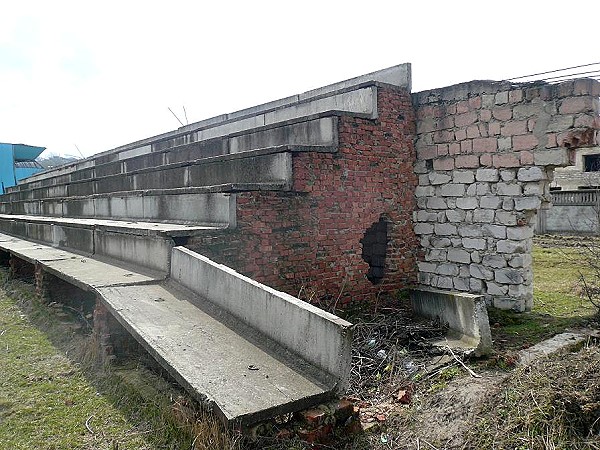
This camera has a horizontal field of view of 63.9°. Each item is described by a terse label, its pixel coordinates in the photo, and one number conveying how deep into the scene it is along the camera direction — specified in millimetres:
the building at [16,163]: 29619
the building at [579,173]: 23011
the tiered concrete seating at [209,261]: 3365
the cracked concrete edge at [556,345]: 5035
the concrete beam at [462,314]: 5580
